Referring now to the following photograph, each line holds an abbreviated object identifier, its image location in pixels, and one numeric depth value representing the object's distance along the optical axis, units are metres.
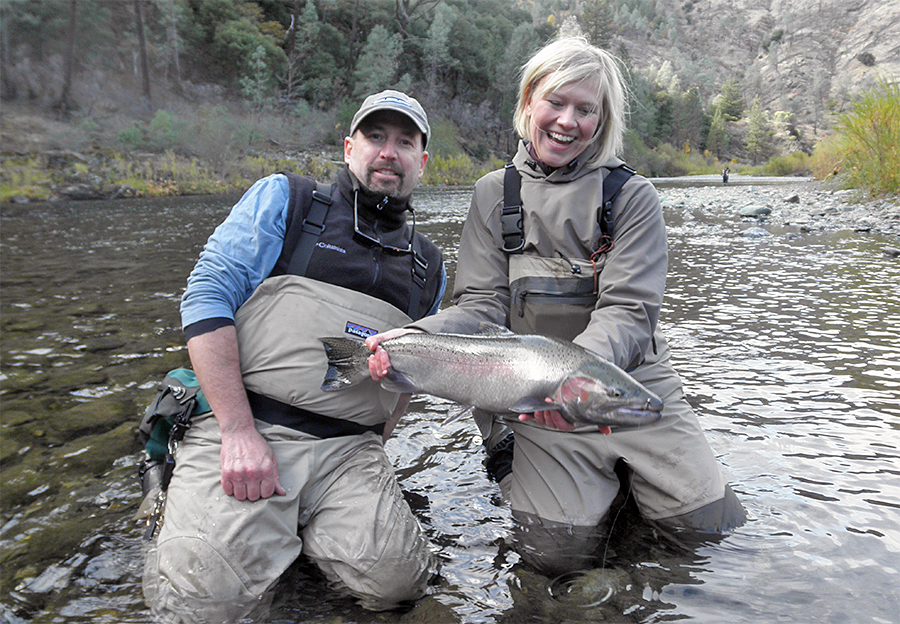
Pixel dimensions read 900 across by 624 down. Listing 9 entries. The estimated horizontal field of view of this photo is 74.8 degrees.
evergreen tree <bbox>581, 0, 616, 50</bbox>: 94.19
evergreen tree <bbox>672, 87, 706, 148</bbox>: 95.06
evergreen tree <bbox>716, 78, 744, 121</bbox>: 128.88
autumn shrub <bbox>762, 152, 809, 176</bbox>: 59.31
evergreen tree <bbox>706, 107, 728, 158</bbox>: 98.75
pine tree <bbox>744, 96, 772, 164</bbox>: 101.50
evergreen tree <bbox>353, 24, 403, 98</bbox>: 54.19
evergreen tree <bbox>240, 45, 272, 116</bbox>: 45.84
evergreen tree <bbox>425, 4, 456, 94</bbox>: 62.25
